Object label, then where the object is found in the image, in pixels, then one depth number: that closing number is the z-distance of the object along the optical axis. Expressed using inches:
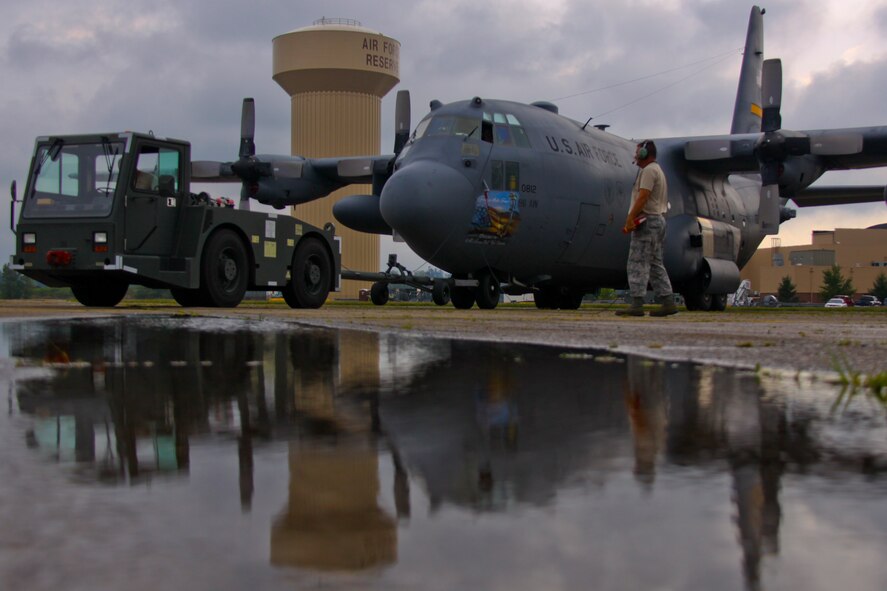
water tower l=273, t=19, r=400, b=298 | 3243.1
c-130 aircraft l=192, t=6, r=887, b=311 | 542.9
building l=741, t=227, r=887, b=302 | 4192.9
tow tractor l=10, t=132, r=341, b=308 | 497.0
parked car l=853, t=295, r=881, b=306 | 3071.9
